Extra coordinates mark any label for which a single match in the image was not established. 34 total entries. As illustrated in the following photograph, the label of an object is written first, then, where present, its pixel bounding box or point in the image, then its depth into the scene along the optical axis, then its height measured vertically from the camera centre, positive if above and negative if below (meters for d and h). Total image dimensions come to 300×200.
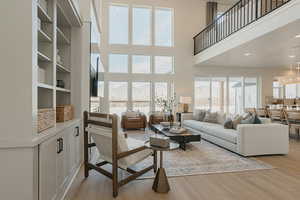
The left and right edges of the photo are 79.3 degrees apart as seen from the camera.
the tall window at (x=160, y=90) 8.23 +0.45
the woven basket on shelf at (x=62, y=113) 2.58 -0.20
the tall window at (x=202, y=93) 8.54 +0.34
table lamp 7.24 +0.00
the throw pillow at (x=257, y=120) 3.90 -0.44
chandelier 6.38 +0.74
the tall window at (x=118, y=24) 7.75 +3.28
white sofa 3.56 -0.79
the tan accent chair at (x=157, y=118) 7.50 -0.75
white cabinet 1.61 -0.70
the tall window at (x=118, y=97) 7.82 +0.13
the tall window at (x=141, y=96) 8.07 +0.17
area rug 2.91 -1.13
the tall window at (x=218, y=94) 8.65 +0.30
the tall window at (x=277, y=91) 8.93 +0.47
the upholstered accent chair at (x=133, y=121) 6.72 -0.79
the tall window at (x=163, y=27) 8.20 +3.36
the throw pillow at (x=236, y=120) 4.34 -0.48
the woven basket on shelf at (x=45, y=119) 1.79 -0.20
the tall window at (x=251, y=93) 8.84 +0.36
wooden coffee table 4.02 -0.83
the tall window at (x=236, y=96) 8.77 +0.21
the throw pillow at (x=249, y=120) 3.97 -0.45
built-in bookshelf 2.14 +0.67
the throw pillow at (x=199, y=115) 6.07 -0.50
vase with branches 8.05 -0.14
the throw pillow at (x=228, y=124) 4.44 -0.59
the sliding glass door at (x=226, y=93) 8.59 +0.34
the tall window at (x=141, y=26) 8.02 +3.32
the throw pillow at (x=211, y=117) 5.69 -0.54
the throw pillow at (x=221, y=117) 5.53 -0.53
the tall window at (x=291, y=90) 9.35 +0.51
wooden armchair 2.14 -0.64
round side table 2.26 -1.03
